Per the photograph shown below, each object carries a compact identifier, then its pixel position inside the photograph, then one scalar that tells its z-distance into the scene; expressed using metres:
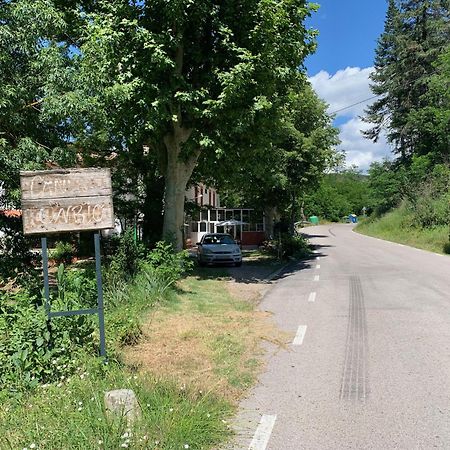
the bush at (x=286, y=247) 24.64
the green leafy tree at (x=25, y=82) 6.71
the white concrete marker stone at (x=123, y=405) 3.99
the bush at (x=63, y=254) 21.16
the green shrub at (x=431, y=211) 32.78
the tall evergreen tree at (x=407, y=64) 46.97
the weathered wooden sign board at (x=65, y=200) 5.56
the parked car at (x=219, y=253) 21.58
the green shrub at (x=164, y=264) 11.21
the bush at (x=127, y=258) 11.40
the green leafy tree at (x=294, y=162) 23.77
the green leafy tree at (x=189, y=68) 12.78
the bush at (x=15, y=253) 8.12
